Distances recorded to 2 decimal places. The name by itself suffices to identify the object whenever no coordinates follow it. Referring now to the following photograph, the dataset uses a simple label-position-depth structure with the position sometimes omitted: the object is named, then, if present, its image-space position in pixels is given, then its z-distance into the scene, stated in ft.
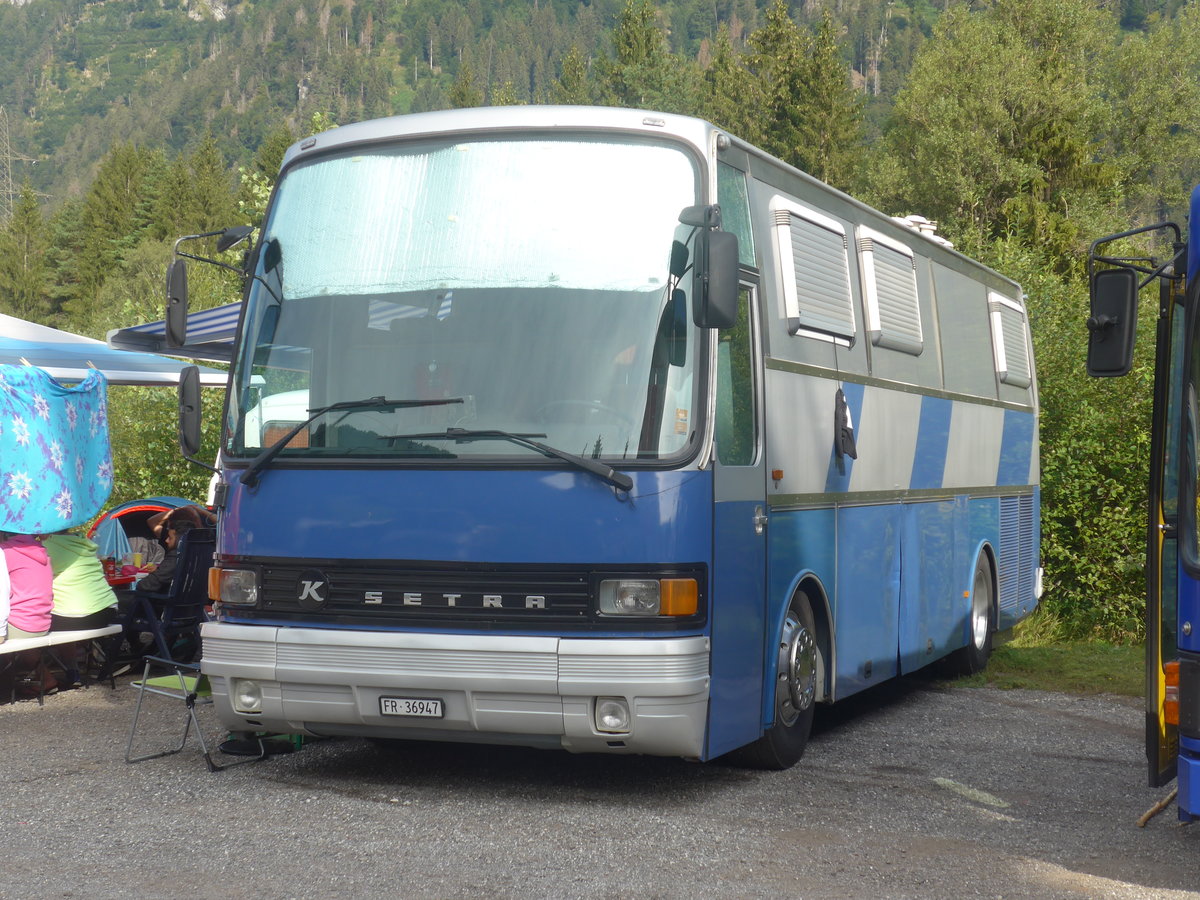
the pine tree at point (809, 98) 204.23
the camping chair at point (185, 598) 34.60
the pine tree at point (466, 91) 306.55
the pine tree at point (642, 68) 247.29
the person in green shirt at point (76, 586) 33.65
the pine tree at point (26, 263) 298.15
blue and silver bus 21.25
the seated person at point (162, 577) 35.47
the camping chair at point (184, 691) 25.76
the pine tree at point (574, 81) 266.57
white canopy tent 38.40
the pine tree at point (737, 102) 210.79
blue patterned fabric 32.14
